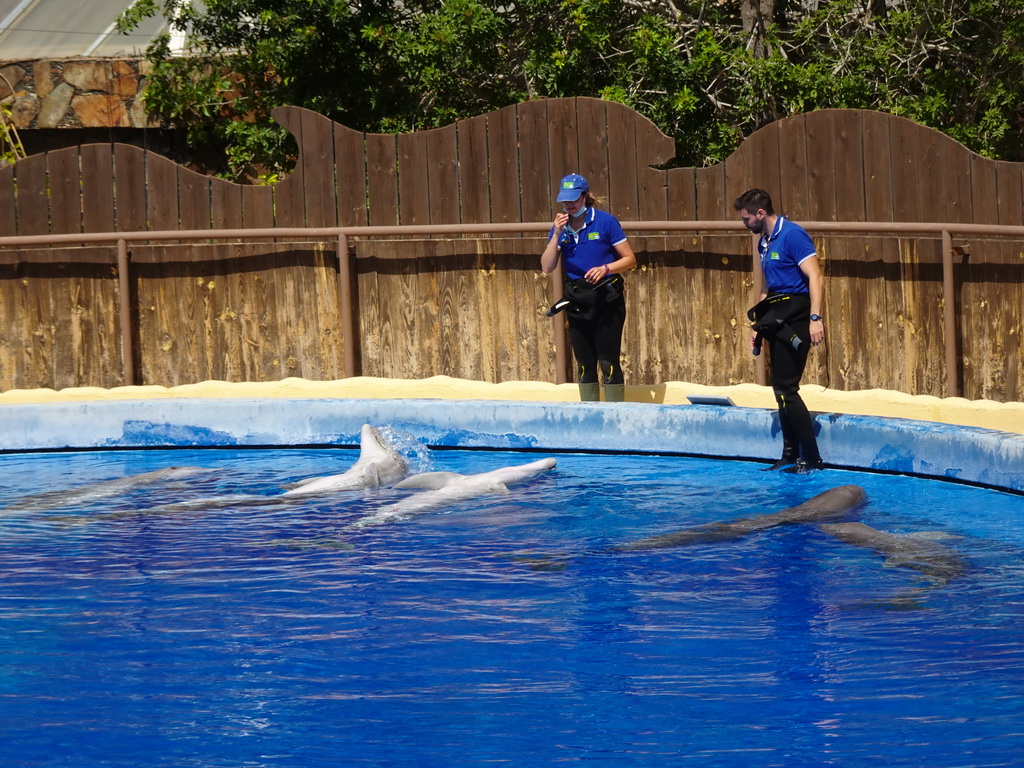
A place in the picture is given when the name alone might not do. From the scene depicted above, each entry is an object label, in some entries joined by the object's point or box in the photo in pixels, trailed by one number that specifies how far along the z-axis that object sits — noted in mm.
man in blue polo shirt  16187
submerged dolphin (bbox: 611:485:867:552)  13477
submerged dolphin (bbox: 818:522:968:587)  12203
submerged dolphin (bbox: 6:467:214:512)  16297
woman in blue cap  18781
